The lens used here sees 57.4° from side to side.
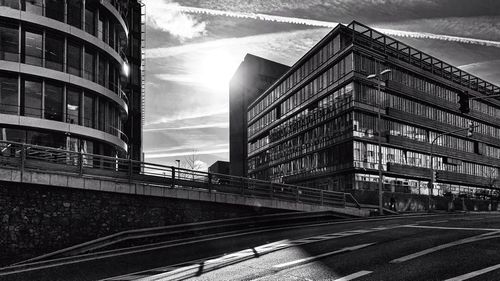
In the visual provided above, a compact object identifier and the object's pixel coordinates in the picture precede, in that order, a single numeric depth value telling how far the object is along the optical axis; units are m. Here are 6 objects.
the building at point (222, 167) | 120.12
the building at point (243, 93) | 100.88
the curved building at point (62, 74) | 27.36
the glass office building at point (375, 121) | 54.38
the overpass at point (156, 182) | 15.56
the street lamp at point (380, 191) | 29.33
